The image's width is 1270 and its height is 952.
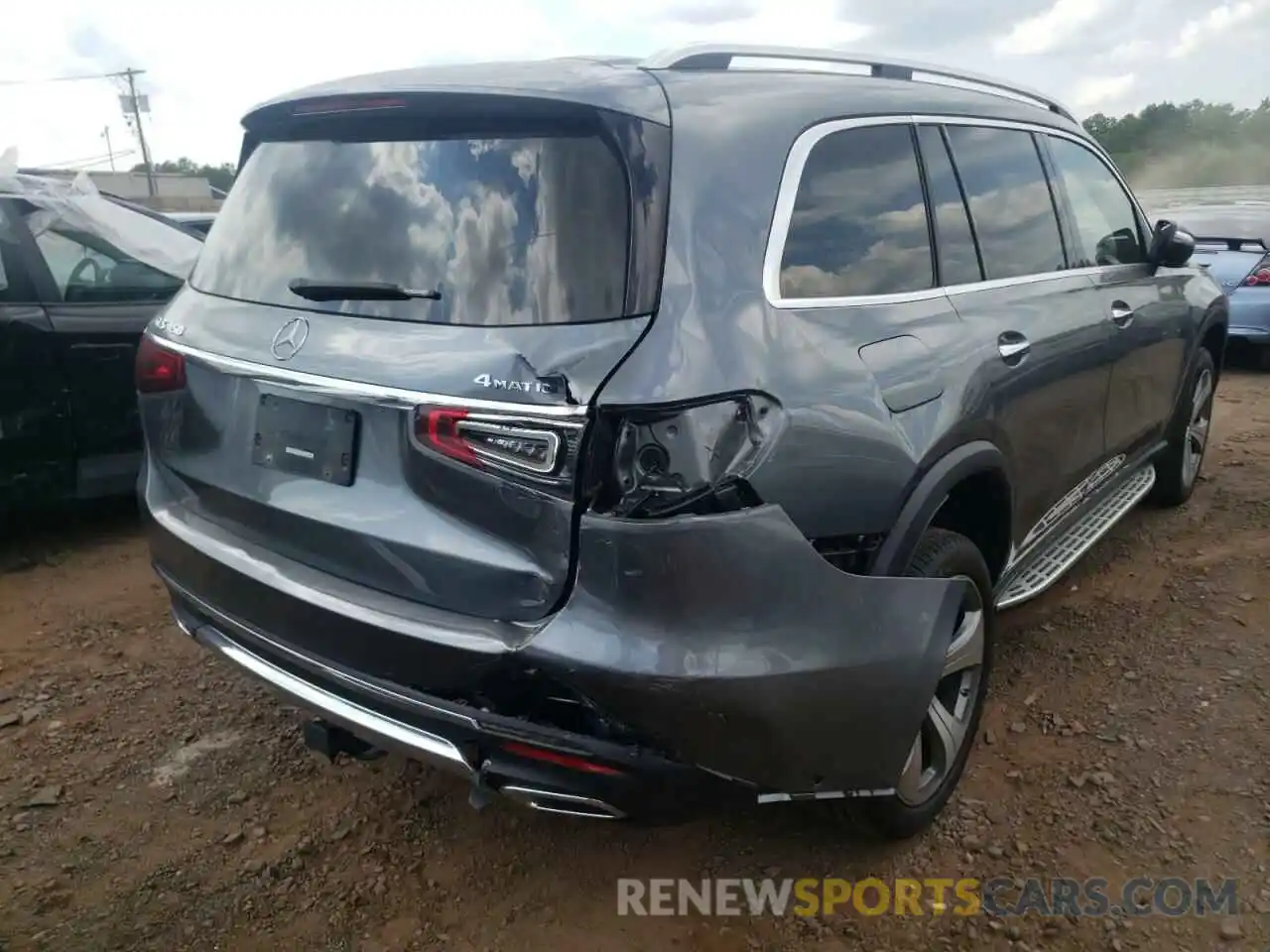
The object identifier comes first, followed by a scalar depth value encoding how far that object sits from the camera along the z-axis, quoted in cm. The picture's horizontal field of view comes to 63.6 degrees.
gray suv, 185
